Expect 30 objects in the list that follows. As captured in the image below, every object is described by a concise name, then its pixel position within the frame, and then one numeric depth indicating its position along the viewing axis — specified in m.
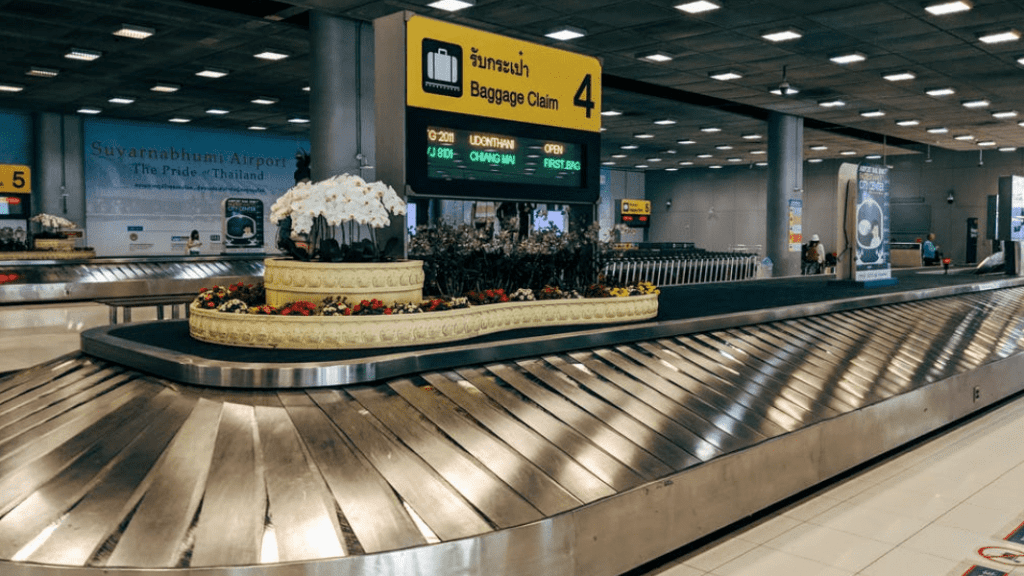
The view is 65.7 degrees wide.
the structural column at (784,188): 20.38
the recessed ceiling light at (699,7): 10.31
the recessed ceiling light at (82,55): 13.36
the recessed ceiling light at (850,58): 13.32
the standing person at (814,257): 23.22
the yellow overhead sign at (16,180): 17.02
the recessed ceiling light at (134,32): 11.75
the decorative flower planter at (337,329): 4.45
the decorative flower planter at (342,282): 4.78
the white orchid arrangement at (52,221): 14.91
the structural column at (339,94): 10.77
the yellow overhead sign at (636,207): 34.19
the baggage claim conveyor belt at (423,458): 2.84
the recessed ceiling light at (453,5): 10.05
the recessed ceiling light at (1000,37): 11.72
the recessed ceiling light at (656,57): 13.45
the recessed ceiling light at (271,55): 13.31
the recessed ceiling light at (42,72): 14.90
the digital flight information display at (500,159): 5.61
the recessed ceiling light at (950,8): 10.16
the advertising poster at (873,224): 10.54
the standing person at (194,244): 19.22
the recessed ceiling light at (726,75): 14.97
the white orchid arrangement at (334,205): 4.96
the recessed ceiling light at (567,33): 11.62
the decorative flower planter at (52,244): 15.29
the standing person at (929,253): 22.44
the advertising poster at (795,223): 20.81
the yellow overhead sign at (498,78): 5.47
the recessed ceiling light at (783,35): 11.77
